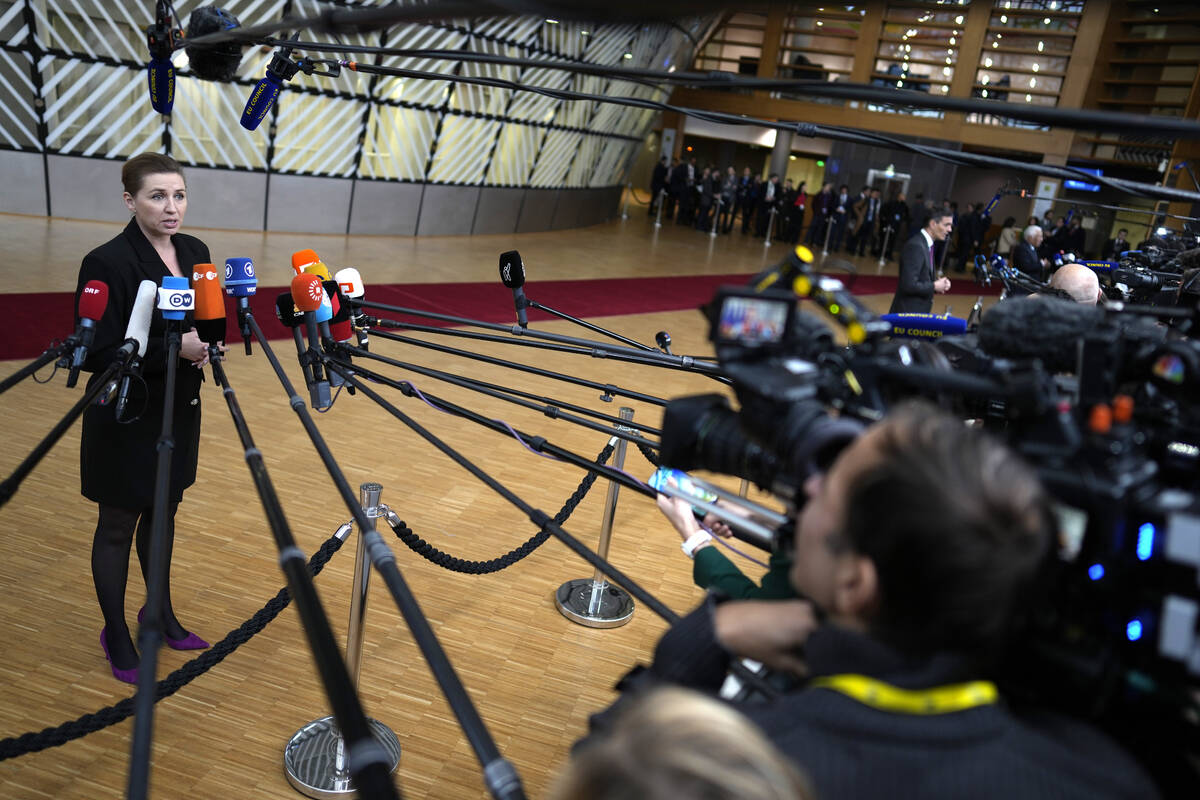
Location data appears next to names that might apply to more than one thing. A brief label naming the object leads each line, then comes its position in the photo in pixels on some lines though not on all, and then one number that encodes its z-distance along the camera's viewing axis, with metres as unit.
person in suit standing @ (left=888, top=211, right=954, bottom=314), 6.26
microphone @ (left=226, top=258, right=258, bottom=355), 2.66
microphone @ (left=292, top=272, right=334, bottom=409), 2.42
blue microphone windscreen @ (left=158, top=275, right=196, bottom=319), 2.45
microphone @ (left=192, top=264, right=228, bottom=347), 2.50
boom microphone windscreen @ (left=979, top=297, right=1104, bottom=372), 1.22
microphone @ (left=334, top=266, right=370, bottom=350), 2.80
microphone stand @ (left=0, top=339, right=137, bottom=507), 1.49
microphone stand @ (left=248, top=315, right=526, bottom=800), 0.94
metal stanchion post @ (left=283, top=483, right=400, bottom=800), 2.54
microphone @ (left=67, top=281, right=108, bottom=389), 2.34
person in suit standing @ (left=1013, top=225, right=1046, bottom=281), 6.46
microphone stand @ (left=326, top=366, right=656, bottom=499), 1.63
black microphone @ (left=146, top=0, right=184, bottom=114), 2.96
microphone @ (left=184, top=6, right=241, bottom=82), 2.94
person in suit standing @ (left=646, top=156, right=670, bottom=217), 19.97
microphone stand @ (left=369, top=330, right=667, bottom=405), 2.21
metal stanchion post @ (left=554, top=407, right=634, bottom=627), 3.65
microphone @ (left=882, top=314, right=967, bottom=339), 1.72
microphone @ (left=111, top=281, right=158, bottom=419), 2.47
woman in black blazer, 2.65
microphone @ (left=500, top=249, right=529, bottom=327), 3.36
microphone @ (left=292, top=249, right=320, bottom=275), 2.56
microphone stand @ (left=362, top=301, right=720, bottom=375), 2.25
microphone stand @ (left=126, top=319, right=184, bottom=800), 1.02
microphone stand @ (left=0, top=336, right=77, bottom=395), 1.83
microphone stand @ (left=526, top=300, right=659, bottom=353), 2.86
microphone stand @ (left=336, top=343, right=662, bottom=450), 1.98
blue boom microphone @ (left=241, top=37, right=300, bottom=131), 2.74
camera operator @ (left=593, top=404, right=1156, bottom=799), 0.80
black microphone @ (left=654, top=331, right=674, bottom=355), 3.35
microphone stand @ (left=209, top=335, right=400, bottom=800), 0.86
